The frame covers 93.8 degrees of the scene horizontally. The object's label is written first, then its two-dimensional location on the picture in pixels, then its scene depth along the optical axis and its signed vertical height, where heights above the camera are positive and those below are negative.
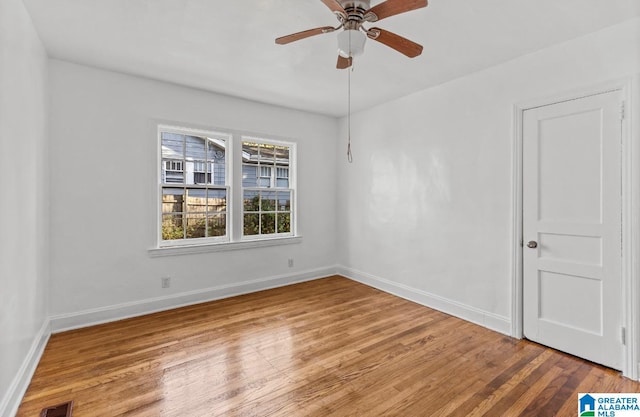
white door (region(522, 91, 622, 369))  2.38 -0.16
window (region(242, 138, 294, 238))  4.39 +0.29
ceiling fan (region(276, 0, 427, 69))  1.75 +1.14
